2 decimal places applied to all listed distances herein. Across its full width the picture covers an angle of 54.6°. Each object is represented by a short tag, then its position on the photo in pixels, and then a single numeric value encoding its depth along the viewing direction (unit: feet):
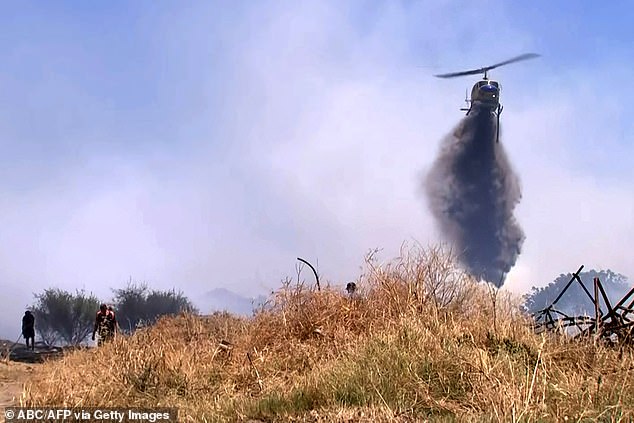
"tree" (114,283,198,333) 176.35
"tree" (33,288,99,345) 169.17
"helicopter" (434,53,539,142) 215.72
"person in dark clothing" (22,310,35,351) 85.15
